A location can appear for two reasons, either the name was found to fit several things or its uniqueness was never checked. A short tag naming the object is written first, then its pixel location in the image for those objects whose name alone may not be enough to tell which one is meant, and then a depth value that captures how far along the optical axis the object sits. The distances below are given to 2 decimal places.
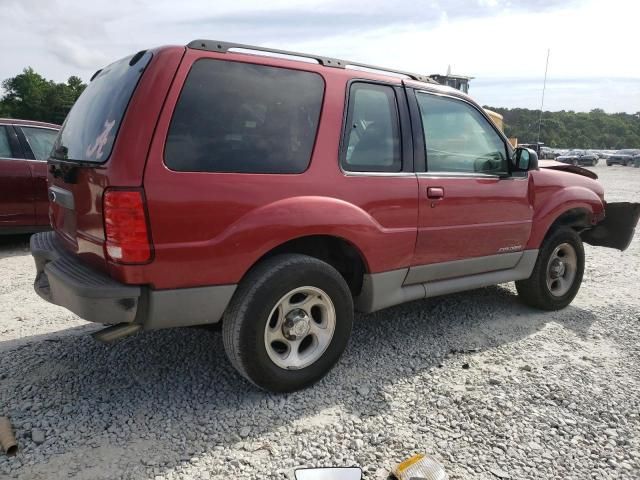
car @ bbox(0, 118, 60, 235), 6.05
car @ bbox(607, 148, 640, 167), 43.16
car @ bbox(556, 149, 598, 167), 41.97
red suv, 2.35
